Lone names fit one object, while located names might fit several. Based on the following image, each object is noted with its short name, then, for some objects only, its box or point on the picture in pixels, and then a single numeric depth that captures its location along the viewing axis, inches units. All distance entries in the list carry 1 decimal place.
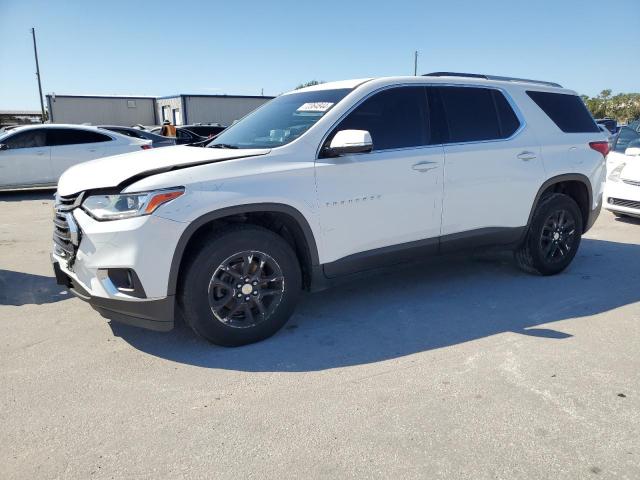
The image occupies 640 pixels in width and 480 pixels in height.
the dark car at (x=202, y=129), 746.9
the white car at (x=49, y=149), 403.5
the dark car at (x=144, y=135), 472.0
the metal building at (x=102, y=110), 1418.6
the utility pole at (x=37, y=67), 1551.4
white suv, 121.9
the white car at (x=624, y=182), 283.7
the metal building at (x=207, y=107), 1389.0
